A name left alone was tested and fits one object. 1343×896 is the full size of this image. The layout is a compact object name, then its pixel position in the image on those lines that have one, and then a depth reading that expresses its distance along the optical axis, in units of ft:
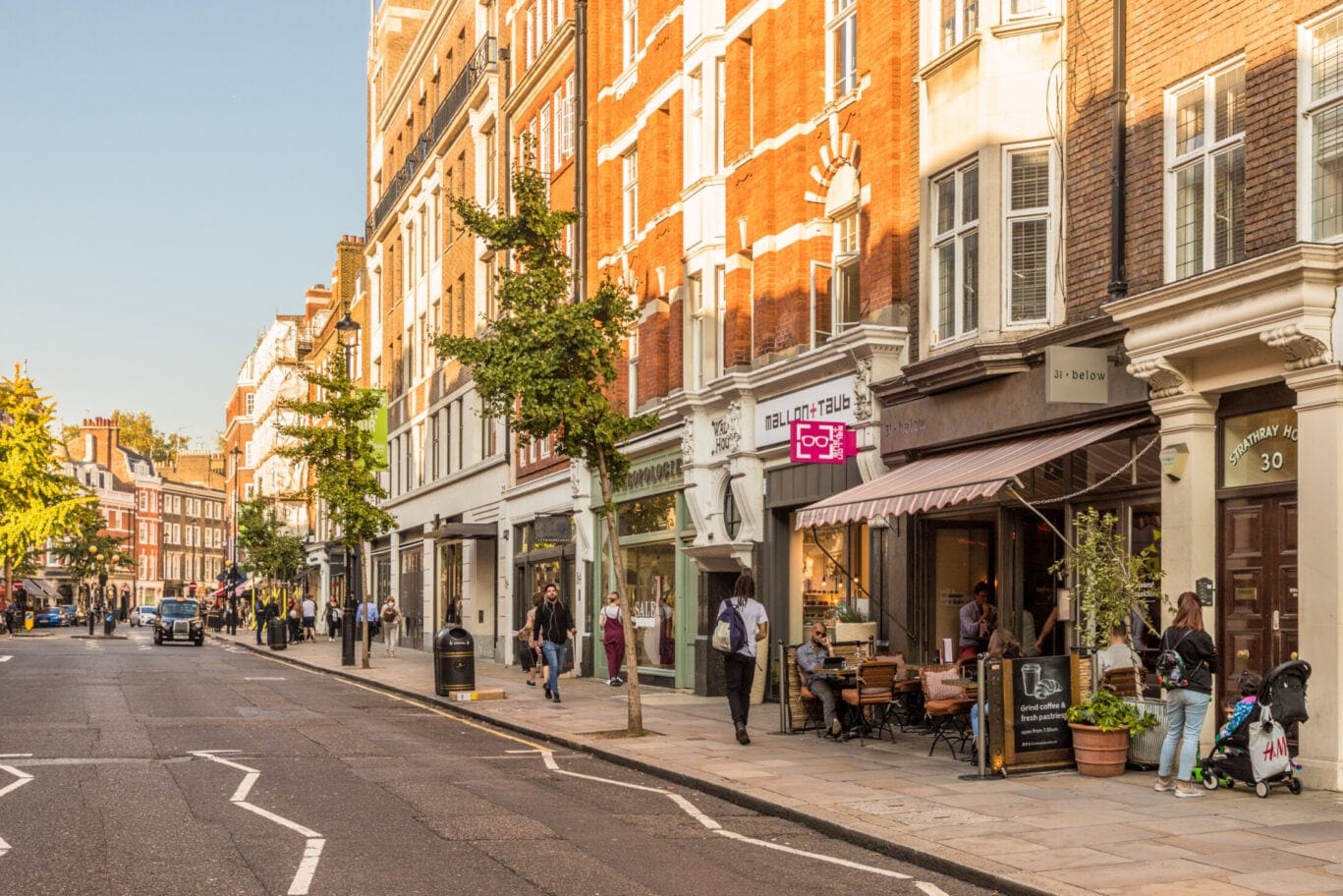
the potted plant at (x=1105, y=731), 45.19
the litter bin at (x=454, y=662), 82.07
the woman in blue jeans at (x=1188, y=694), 40.86
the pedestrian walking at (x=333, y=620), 200.13
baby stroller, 40.06
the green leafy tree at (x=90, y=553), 328.70
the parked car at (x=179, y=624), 180.34
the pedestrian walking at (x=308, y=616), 189.25
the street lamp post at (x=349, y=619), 123.85
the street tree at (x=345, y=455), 120.88
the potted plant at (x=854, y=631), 64.85
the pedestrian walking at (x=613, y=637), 93.50
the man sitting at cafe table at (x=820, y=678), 57.11
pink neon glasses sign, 66.80
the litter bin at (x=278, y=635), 157.79
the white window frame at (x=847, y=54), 70.85
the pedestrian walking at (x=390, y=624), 142.82
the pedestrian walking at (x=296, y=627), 199.11
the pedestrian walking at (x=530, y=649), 91.86
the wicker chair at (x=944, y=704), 50.19
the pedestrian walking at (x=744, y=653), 55.88
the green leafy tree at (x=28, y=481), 210.59
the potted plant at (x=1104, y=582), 44.60
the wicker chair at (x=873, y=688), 55.47
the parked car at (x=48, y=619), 303.07
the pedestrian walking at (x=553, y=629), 80.28
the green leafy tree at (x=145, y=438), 458.91
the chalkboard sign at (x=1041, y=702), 45.78
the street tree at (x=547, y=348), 60.49
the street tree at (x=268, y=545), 220.43
